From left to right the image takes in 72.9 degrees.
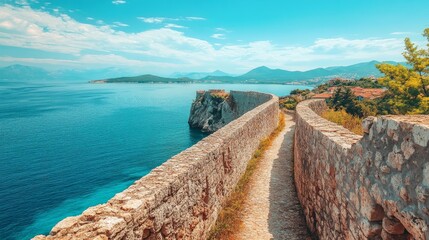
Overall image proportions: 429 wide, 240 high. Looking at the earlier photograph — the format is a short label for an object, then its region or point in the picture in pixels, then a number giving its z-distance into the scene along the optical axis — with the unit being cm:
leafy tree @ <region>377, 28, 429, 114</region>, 2064
